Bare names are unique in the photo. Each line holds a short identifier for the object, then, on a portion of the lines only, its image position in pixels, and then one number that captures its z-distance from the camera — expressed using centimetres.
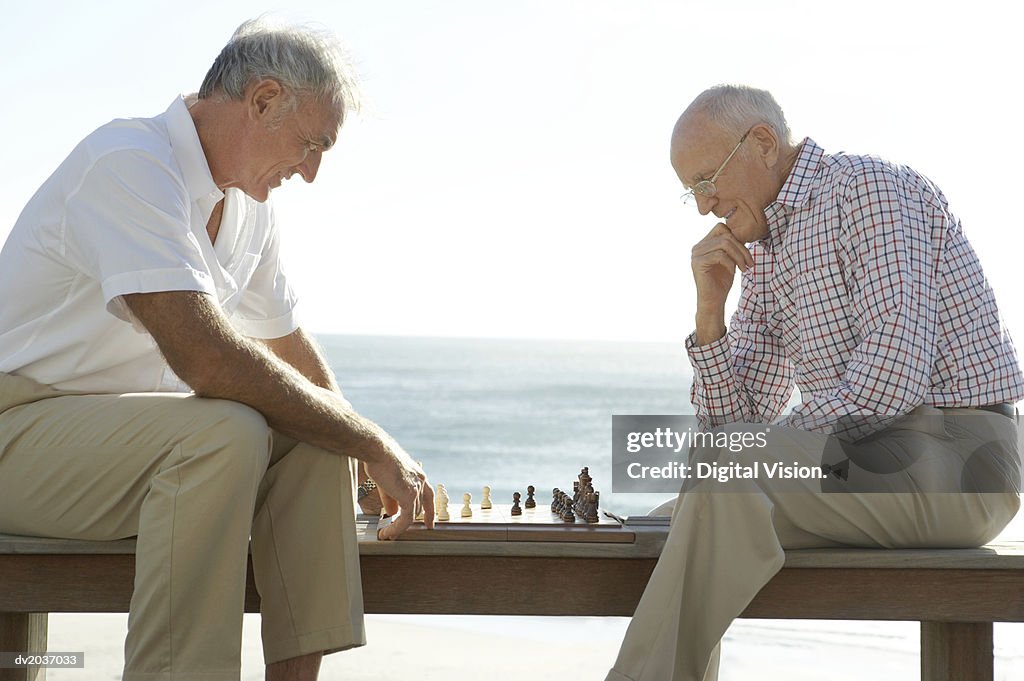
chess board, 227
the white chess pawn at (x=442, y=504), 246
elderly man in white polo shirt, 192
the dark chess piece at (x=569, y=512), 244
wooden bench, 218
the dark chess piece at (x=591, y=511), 242
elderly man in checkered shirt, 204
